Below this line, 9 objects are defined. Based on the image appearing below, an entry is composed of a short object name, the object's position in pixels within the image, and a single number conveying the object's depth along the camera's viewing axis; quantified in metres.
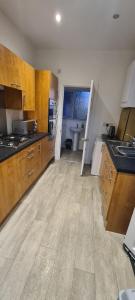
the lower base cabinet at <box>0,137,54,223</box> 1.65
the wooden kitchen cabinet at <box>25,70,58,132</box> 2.90
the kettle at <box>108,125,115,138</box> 3.37
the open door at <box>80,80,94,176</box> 2.67
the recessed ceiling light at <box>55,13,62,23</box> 2.06
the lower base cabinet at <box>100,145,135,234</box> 1.54
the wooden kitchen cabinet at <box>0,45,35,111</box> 1.82
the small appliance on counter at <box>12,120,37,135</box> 2.68
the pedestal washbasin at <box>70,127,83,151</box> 4.93
